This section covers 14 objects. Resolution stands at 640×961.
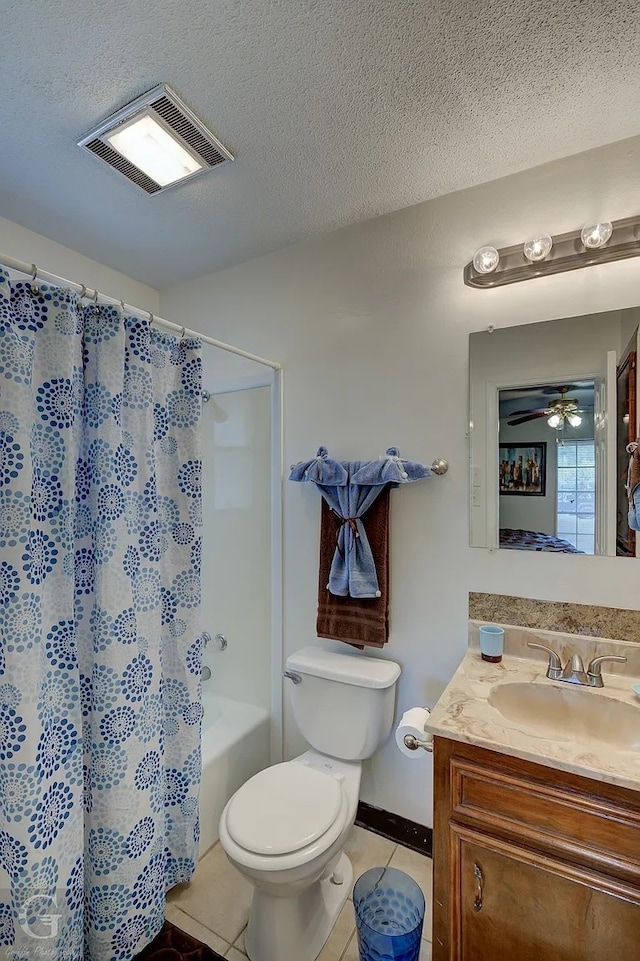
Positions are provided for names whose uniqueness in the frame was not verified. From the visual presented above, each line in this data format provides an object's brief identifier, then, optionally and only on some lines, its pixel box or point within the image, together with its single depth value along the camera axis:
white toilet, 1.28
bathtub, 1.83
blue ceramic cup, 1.55
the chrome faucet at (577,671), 1.40
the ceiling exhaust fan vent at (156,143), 1.32
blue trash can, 1.24
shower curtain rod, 1.08
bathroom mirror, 1.46
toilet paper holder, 1.28
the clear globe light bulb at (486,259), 1.56
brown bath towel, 1.80
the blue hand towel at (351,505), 1.77
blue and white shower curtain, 1.11
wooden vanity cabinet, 1.00
